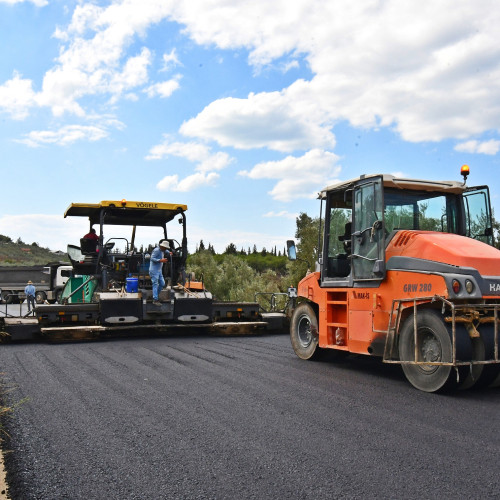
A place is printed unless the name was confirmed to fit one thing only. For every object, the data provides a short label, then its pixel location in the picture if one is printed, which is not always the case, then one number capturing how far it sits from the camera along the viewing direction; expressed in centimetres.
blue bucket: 1293
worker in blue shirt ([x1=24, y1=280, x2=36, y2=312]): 2878
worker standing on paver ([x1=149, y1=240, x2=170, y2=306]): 1260
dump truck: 3756
